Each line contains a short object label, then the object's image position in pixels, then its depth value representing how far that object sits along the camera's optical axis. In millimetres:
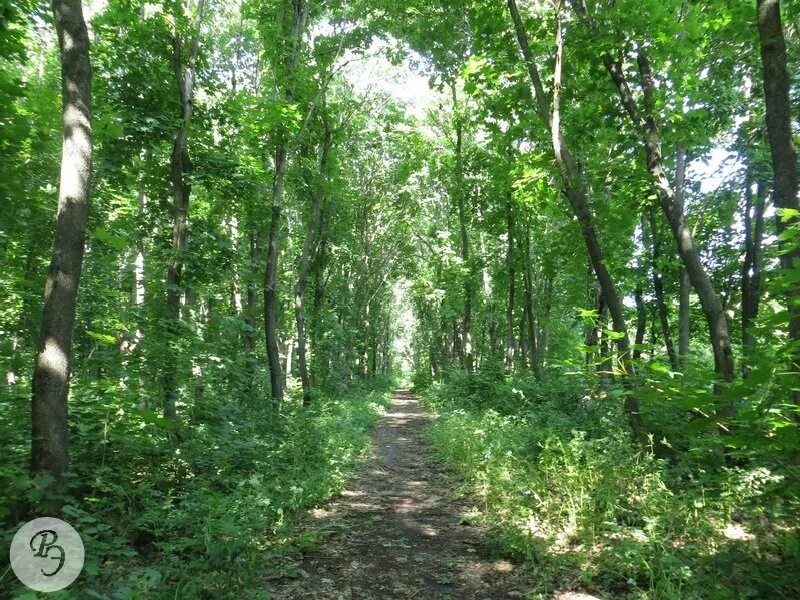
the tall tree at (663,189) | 6578
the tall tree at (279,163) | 12148
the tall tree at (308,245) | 15523
